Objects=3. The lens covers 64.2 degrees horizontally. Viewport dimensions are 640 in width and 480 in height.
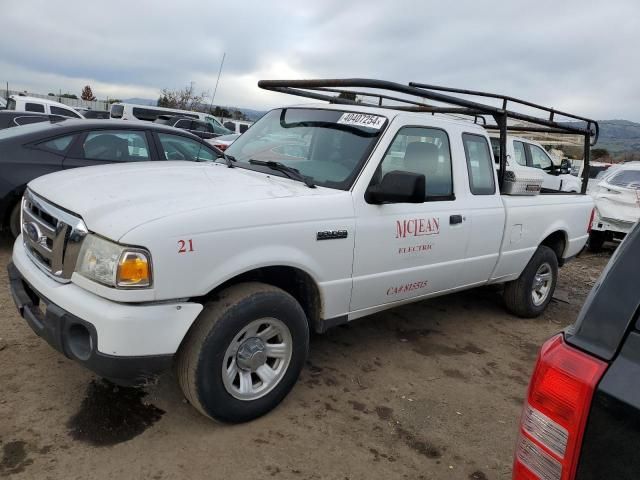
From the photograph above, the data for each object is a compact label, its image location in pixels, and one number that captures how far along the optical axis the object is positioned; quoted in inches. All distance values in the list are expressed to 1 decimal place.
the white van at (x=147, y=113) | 828.0
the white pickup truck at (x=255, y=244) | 96.9
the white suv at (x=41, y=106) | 621.6
